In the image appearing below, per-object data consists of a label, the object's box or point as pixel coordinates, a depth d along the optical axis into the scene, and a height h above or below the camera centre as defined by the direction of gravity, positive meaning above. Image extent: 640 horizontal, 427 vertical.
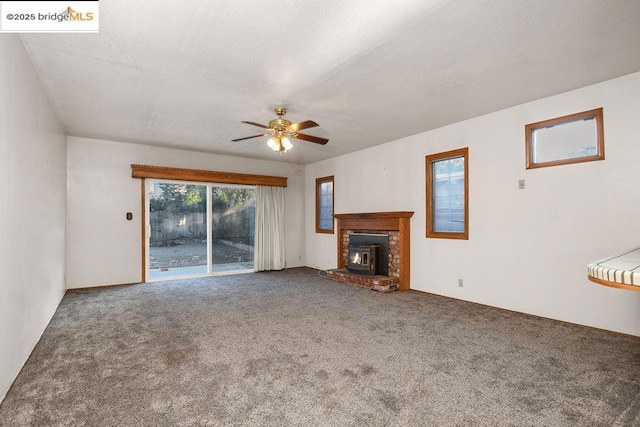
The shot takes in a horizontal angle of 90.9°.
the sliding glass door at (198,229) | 6.12 -0.26
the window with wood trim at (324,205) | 7.29 +0.25
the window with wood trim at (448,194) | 4.58 +0.30
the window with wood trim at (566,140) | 3.36 +0.84
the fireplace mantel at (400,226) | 5.27 -0.20
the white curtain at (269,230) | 7.11 -0.32
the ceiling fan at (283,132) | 3.82 +1.06
